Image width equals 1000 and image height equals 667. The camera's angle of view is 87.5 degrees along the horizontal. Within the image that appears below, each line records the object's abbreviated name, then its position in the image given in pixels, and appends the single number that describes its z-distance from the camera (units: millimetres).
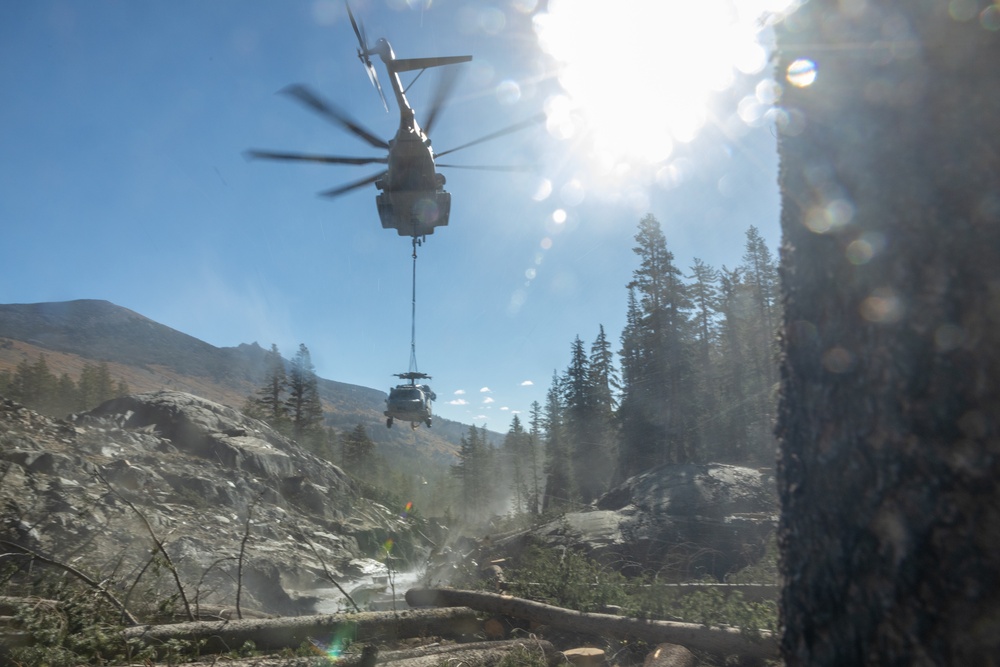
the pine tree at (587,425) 36500
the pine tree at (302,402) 47000
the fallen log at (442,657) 4980
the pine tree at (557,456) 39362
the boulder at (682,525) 12477
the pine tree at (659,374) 27984
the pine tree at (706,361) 30062
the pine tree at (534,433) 53478
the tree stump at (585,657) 6117
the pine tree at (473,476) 60438
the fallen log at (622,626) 5773
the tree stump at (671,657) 5730
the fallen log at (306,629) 5555
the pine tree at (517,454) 58688
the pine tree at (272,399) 45525
